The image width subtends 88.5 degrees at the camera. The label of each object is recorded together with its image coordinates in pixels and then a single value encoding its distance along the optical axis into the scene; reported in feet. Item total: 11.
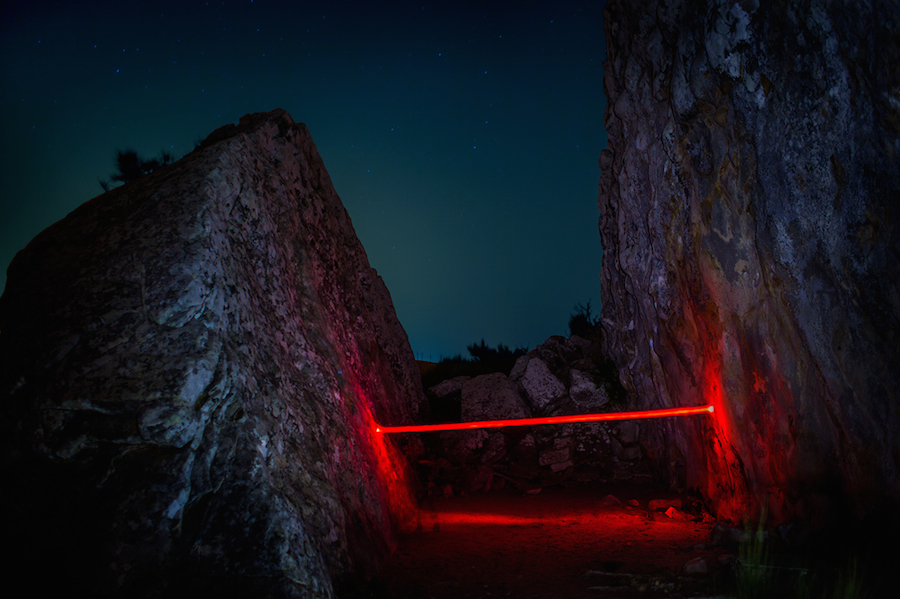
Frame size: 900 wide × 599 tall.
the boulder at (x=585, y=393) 29.27
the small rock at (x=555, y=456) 27.35
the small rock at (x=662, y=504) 20.49
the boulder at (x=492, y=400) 30.35
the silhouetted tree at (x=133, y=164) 41.83
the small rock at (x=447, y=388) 33.90
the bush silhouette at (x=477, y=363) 48.65
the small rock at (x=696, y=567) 11.78
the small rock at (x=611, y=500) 22.29
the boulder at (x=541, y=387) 30.58
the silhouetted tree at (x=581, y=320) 55.79
